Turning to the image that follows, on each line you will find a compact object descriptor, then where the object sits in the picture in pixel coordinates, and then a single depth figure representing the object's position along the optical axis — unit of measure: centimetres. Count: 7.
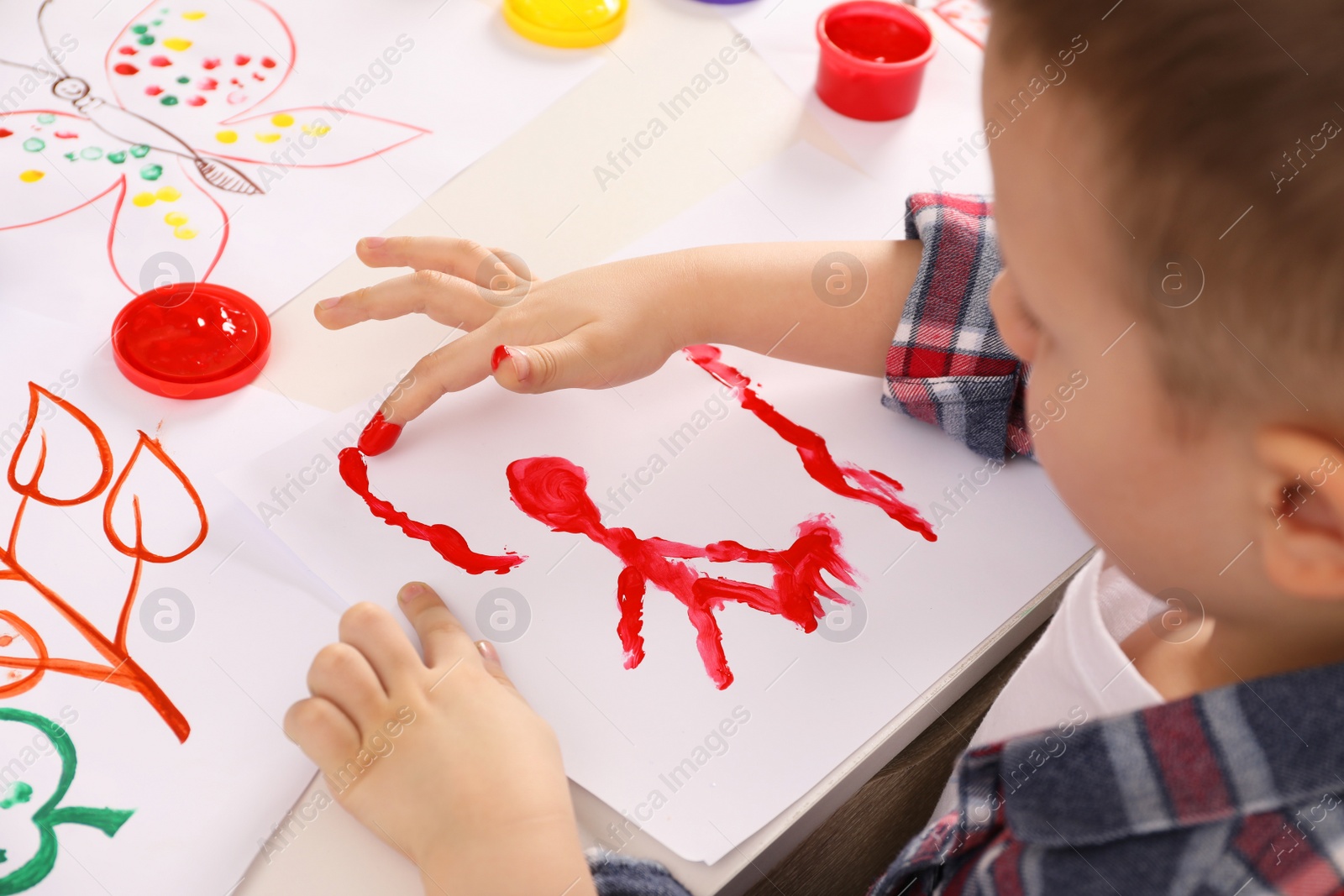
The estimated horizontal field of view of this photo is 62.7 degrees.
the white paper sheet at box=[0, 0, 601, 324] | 87
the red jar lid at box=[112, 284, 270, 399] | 79
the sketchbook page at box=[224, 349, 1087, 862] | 65
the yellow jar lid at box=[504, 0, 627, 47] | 107
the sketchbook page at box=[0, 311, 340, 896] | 59
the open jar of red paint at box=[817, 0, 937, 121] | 101
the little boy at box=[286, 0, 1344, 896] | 40
